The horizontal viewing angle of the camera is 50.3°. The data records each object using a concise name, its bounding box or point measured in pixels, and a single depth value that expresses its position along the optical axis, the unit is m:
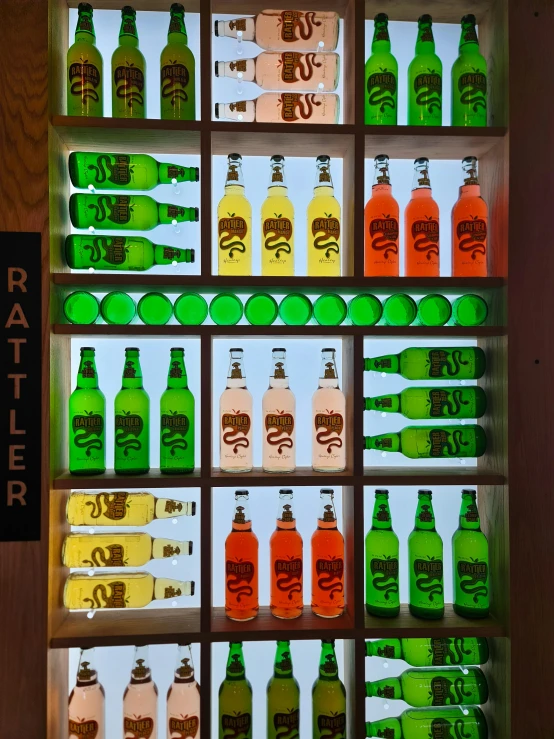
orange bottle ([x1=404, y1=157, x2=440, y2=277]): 1.37
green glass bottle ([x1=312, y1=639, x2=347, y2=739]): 1.31
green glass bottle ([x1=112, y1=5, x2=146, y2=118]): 1.33
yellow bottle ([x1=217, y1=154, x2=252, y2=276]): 1.35
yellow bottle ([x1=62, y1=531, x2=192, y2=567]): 1.31
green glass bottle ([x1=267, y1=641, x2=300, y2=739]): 1.31
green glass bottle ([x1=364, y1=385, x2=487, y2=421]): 1.37
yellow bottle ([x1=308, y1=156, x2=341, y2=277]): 1.36
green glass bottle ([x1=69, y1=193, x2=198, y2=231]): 1.34
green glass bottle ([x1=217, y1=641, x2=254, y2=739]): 1.30
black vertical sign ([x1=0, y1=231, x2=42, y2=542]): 1.25
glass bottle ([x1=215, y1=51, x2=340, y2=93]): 1.39
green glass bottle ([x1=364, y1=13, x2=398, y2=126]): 1.37
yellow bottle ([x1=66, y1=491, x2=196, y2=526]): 1.32
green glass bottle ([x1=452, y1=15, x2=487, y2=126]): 1.37
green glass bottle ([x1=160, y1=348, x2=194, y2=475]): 1.33
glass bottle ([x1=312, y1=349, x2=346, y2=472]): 1.35
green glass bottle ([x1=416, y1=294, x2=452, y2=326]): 1.37
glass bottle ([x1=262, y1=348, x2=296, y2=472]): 1.35
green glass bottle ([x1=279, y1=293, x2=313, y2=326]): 1.33
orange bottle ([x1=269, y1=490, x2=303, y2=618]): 1.34
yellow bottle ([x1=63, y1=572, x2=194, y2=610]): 1.31
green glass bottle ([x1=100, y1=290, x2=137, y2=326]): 1.32
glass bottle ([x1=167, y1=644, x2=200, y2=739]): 1.30
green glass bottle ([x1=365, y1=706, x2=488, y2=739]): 1.34
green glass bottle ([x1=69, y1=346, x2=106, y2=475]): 1.32
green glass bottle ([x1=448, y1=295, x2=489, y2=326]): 1.38
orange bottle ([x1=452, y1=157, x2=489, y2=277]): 1.37
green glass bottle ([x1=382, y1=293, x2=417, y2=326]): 1.36
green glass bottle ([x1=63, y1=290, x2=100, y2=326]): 1.32
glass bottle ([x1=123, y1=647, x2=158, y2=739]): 1.29
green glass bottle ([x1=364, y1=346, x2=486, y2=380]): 1.37
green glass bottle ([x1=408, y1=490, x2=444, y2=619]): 1.35
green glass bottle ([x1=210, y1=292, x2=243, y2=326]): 1.33
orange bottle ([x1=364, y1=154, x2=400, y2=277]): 1.37
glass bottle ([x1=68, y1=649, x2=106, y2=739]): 1.27
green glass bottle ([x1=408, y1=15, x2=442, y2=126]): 1.37
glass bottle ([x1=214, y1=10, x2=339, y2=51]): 1.38
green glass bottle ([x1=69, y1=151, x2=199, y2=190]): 1.34
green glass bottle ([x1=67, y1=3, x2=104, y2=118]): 1.32
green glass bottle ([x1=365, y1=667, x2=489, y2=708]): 1.35
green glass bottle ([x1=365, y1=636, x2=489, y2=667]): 1.36
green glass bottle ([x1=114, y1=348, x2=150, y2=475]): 1.33
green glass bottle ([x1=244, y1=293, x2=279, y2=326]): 1.33
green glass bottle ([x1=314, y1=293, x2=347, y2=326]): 1.34
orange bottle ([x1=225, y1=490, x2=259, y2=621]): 1.34
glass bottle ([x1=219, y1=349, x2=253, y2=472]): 1.34
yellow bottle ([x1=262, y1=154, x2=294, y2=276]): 1.36
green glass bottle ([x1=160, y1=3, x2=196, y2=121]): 1.34
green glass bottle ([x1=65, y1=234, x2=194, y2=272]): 1.34
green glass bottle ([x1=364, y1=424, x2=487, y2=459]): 1.37
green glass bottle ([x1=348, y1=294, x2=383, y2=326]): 1.33
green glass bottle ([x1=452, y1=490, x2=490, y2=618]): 1.36
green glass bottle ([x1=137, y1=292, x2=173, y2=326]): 1.32
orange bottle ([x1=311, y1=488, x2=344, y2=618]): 1.35
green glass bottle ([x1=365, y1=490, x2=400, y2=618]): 1.36
